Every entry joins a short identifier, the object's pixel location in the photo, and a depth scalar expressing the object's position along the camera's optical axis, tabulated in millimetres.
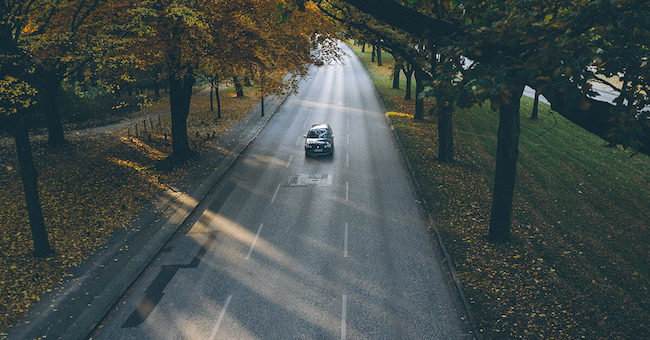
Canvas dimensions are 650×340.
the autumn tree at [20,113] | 11164
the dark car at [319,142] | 22906
